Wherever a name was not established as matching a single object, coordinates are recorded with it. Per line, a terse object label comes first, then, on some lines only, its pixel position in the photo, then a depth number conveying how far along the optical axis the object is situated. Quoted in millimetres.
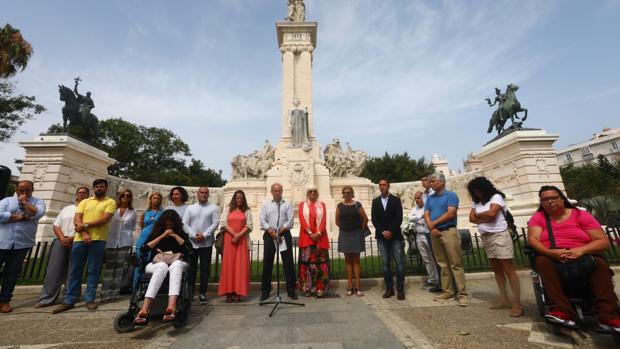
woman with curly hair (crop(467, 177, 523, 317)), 3557
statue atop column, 20344
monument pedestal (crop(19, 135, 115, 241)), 8977
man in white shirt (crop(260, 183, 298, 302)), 4535
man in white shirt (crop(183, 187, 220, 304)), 4434
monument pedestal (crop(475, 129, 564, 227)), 11273
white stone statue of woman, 14852
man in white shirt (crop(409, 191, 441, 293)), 4993
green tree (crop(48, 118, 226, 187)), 30391
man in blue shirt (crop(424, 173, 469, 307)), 4004
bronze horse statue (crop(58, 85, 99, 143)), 10141
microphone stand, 3821
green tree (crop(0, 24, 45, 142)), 10257
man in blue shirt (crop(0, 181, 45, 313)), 4125
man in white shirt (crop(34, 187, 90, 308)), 4371
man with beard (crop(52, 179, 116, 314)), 4188
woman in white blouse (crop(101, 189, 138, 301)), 4641
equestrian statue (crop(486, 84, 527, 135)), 12250
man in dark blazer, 4461
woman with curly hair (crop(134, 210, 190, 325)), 3059
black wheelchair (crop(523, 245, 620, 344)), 2635
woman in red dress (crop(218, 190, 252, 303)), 4398
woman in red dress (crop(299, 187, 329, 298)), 4668
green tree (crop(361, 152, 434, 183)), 33250
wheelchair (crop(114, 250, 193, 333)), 3094
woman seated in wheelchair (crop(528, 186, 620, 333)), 2463
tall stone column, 17844
